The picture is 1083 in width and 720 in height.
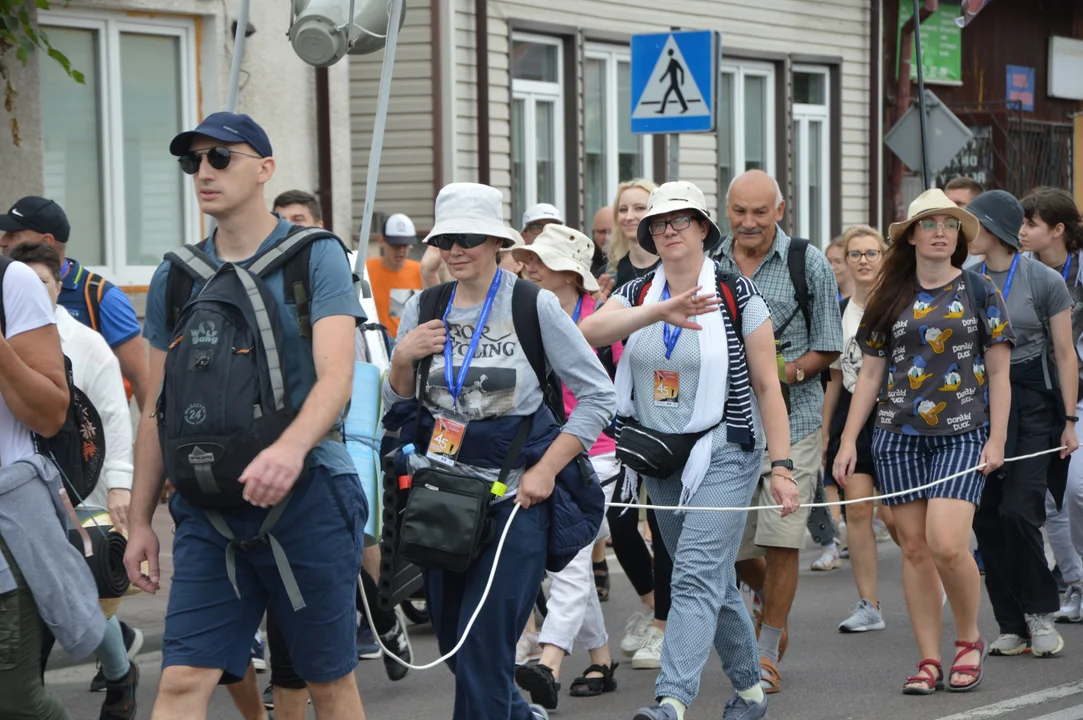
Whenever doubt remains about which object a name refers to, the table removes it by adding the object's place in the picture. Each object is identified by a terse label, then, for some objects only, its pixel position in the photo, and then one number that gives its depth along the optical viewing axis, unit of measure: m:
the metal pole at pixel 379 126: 14.81
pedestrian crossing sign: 22.67
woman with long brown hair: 13.93
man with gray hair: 14.34
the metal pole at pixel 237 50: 14.09
